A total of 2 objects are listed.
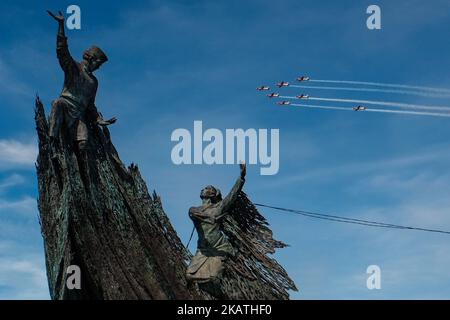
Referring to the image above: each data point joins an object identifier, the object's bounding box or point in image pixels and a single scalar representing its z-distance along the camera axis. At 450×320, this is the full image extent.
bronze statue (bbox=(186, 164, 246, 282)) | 15.77
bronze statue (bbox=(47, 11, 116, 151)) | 15.08
